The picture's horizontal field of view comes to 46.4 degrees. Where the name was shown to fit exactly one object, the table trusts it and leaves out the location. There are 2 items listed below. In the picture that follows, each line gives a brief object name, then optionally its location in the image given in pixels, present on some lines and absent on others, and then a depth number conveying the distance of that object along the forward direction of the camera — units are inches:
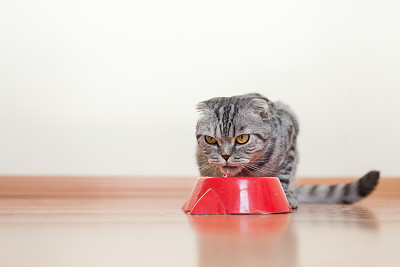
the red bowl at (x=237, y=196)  58.1
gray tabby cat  71.1
